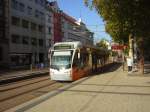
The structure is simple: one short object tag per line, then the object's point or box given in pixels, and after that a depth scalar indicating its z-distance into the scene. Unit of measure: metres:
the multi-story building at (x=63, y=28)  37.40
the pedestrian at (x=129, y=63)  12.75
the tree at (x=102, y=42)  51.62
